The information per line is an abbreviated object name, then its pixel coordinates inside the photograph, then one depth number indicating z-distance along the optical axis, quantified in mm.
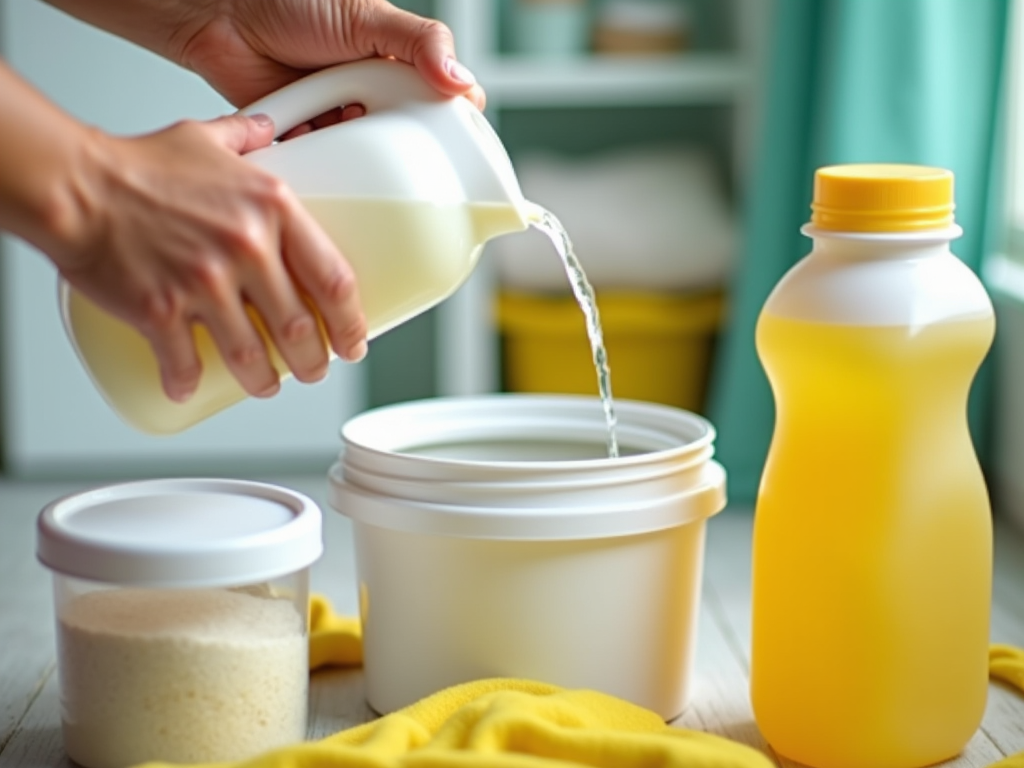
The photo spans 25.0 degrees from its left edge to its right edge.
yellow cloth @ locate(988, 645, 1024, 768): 1128
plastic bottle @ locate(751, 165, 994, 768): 980
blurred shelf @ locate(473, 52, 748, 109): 1655
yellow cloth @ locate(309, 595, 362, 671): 1162
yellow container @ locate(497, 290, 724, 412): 1644
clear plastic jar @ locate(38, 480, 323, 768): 962
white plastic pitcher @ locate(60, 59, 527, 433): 954
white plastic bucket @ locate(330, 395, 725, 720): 1032
